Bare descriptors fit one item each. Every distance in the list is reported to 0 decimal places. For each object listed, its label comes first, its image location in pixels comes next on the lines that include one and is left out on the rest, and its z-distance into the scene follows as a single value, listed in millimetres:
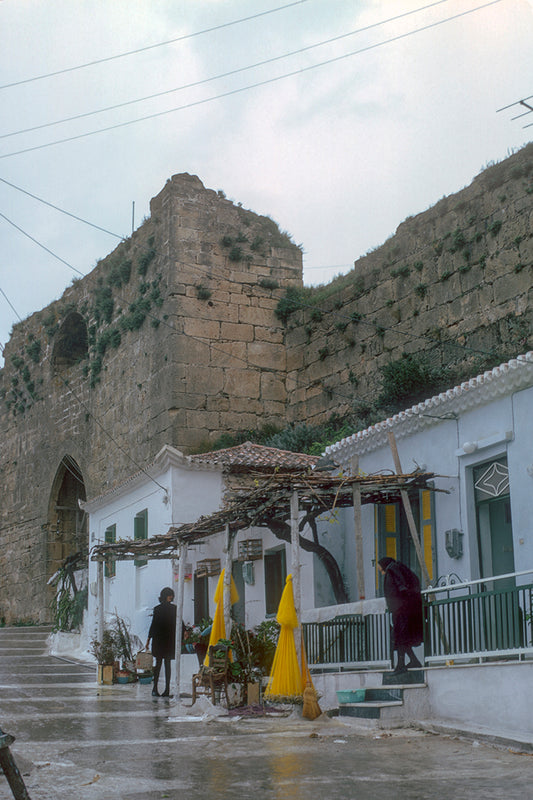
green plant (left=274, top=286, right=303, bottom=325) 22125
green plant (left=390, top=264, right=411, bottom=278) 18266
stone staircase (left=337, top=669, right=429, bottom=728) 8906
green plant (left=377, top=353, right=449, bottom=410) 16836
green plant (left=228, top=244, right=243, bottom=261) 22141
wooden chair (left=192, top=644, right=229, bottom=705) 10695
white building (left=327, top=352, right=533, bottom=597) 10109
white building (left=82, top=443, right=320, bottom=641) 15094
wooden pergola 10500
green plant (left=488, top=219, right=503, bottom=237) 16125
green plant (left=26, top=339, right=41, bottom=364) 29484
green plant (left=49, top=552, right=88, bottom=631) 21875
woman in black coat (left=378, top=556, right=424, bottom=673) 9695
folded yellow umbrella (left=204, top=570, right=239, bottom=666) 11477
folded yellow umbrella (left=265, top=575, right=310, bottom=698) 9742
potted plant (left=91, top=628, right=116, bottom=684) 14688
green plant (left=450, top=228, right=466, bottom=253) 16875
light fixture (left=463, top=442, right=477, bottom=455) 10766
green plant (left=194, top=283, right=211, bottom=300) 21547
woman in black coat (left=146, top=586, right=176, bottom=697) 12742
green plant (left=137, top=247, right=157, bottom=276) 22609
